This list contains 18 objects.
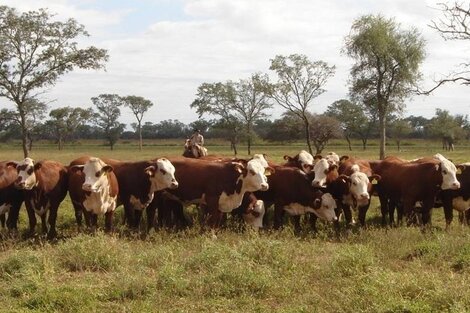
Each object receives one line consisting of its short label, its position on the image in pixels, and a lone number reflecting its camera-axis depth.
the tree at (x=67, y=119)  87.50
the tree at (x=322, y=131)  49.12
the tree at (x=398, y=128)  82.62
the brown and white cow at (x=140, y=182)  11.30
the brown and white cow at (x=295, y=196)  11.61
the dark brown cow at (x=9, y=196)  11.20
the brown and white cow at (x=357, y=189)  11.53
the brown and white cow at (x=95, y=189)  10.44
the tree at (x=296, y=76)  41.62
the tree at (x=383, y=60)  33.00
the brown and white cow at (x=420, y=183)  11.47
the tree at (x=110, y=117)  93.07
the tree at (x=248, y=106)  63.32
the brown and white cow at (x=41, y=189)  10.75
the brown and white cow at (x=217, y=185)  11.24
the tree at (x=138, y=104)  95.00
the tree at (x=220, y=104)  66.06
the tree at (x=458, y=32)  16.52
